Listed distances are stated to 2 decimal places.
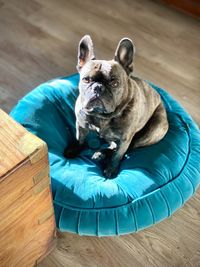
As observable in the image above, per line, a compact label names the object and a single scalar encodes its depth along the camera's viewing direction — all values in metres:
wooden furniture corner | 1.10
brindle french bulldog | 1.56
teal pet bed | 1.65
